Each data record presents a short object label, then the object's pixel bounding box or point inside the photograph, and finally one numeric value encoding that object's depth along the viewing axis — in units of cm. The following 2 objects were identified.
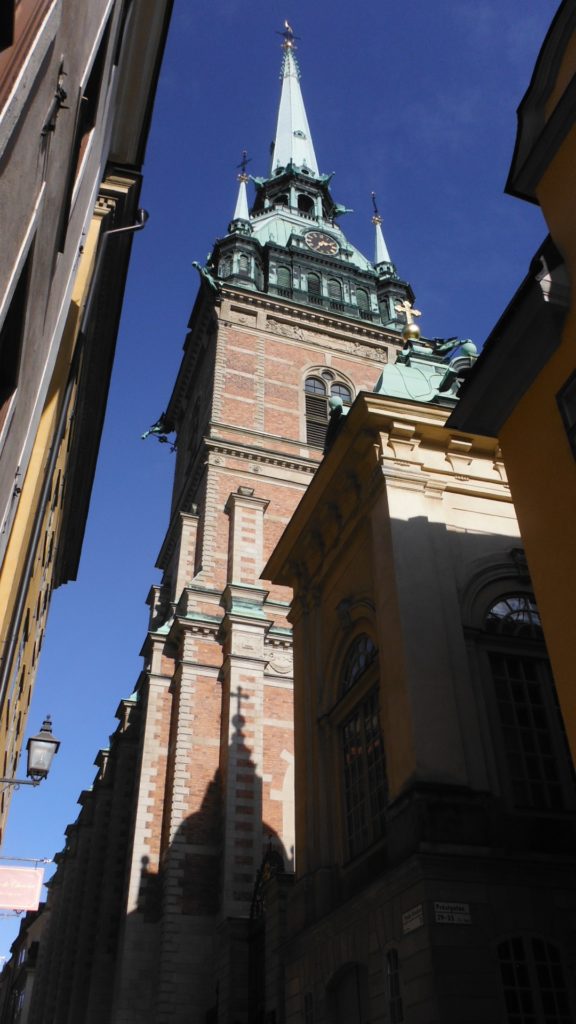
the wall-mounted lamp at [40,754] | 1138
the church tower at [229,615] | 2128
